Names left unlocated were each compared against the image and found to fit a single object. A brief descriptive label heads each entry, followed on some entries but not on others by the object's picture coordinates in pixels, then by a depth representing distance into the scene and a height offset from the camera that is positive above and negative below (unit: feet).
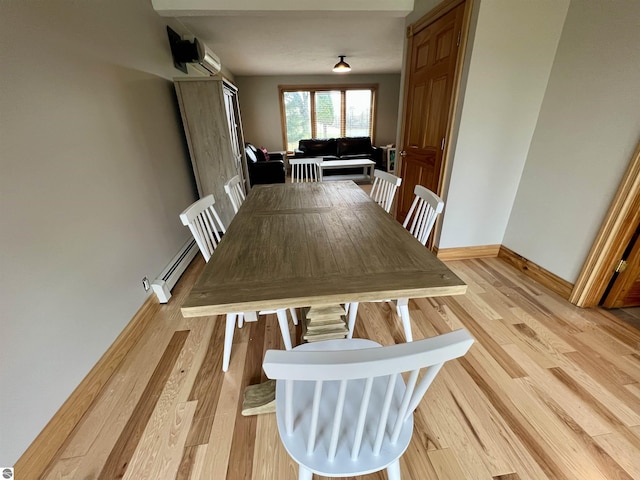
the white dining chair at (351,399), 1.54 -2.43
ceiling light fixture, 14.18 +2.76
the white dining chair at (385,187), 6.12 -1.52
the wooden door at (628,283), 5.42 -3.33
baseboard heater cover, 6.33 -3.54
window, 21.25 +0.90
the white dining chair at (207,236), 4.01 -1.67
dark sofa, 20.97 -1.86
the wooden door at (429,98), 6.73 +0.62
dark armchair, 14.50 -2.32
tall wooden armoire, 8.00 -0.16
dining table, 2.59 -1.53
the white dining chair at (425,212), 4.45 -1.51
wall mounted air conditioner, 8.40 +2.29
